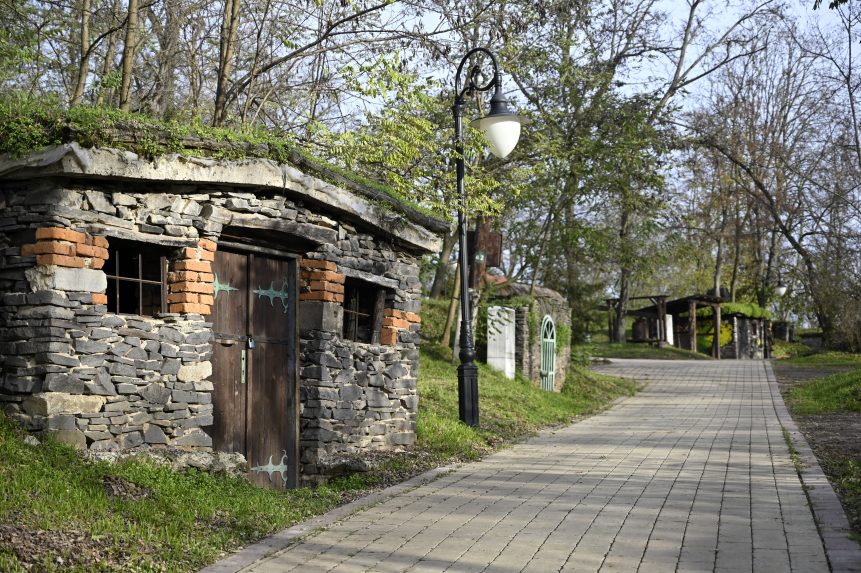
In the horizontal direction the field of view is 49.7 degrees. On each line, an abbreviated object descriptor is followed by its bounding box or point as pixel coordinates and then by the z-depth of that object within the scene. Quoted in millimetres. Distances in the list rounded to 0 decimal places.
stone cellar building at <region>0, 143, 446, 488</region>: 7141
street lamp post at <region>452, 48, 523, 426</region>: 11602
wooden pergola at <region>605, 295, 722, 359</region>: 37406
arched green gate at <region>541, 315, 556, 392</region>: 20672
